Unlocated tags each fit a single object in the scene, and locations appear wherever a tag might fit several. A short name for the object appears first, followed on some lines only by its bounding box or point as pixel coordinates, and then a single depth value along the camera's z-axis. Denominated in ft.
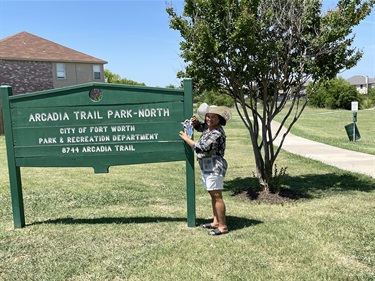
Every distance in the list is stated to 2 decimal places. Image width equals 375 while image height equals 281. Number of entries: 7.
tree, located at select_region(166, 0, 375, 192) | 17.87
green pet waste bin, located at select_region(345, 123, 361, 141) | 49.83
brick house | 83.05
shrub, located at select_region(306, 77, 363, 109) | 158.92
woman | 13.35
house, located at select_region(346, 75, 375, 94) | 325.75
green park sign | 14.35
